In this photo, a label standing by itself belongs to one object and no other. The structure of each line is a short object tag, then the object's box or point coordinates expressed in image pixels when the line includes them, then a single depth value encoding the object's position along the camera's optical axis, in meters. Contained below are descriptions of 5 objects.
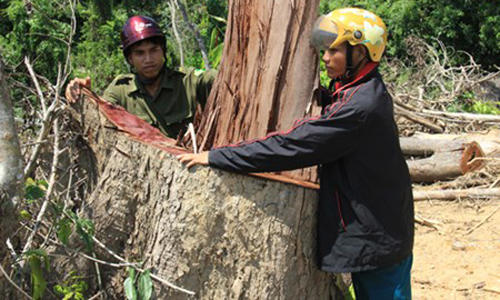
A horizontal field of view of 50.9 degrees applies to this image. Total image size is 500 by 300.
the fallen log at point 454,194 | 5.80
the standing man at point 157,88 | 3.38
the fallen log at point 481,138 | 6.32
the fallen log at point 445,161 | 6.28
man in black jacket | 2.22
